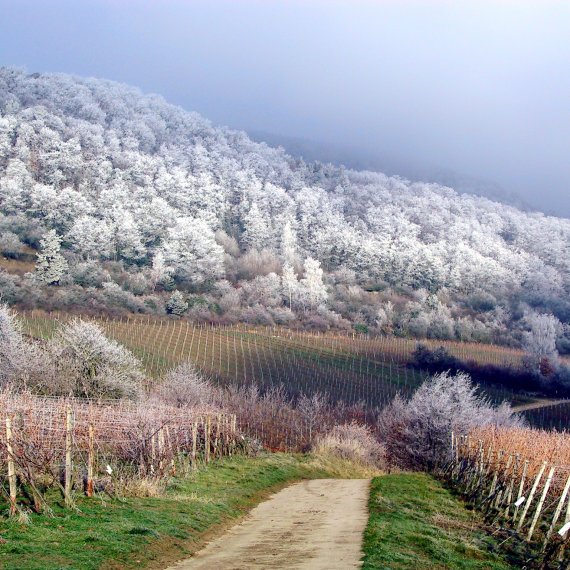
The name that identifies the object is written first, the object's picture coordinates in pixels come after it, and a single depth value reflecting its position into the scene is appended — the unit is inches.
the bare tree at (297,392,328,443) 1986.8
